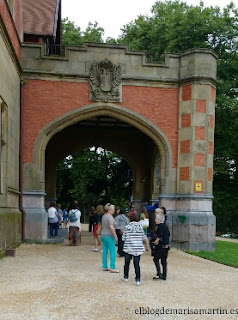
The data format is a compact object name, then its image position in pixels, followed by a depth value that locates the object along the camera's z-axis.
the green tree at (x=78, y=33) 32.38
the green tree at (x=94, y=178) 30.91
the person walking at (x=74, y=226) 13.74
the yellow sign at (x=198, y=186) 14.63
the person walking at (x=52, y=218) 15.22
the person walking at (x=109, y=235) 8.83
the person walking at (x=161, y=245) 8.06
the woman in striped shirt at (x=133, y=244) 7.54
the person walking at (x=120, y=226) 11.41
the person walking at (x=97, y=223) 12.88
